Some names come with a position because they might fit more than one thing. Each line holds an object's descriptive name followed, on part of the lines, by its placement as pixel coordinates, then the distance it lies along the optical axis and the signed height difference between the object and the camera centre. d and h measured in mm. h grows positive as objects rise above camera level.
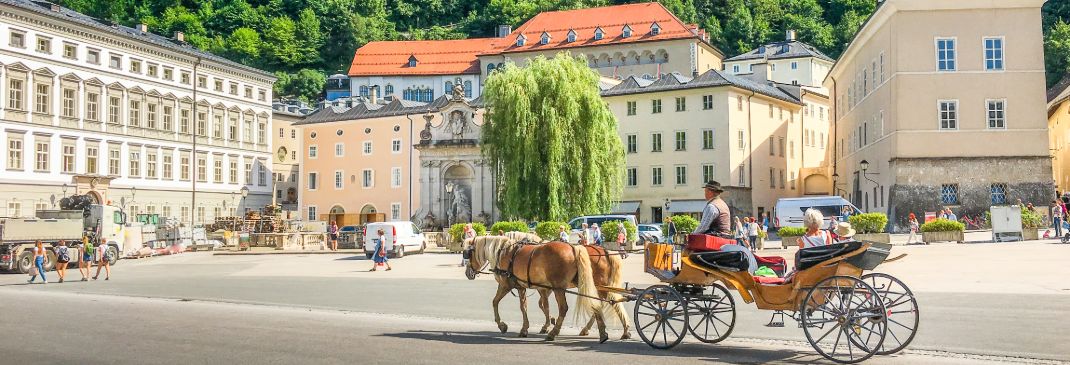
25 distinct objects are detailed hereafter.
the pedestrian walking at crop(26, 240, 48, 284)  28922 -1319
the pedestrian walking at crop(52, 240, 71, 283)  29422 -1312
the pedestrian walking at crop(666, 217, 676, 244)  40344 -836
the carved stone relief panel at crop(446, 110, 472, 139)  59219 +5253
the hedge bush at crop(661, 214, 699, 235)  40206 -631
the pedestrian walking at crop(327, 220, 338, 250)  47812 -1302
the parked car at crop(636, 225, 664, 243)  42781 -1064
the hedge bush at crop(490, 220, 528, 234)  38625 -612
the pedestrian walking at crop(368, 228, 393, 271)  32531 -1354
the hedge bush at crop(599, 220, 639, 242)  39219 -819
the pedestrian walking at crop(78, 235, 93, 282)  29734 -1161
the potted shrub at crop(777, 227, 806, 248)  37656 -1104
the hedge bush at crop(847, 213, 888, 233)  35969 -611
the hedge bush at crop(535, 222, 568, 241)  38312 -791
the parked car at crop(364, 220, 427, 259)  39562 -1068
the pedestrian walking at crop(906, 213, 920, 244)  36656 -908
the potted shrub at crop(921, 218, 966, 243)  35438 -931
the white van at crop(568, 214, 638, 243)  41656 -457
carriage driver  11750 -117
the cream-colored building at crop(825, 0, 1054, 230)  42969 +4432
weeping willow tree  45312 +3215
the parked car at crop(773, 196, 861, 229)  45094 -30
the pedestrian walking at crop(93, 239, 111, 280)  30328 -1343
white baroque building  57688 +6548
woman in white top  11875 -308
